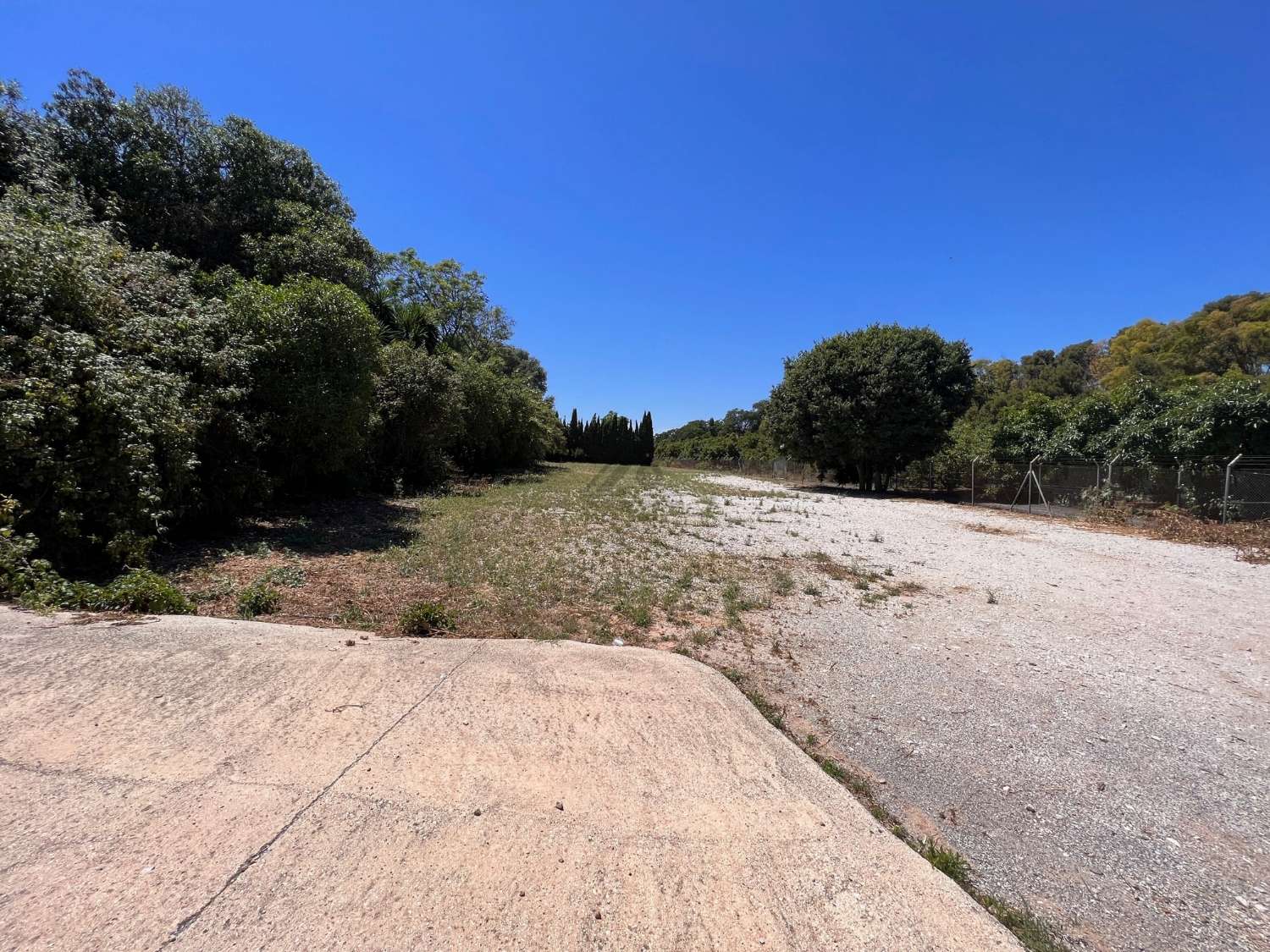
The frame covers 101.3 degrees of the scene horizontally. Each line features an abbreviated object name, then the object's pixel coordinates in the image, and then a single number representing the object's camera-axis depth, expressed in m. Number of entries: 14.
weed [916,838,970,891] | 2.12
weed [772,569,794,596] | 6.70
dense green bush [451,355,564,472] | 20.23
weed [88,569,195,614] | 4.11
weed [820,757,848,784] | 2.77
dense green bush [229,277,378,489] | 8.99
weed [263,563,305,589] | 5.72
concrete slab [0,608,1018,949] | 1.63
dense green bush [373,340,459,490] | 14.84
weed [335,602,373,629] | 4.44
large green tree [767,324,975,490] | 22.58
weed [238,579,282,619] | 4.61
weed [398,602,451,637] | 4.27
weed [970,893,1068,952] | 1.83
